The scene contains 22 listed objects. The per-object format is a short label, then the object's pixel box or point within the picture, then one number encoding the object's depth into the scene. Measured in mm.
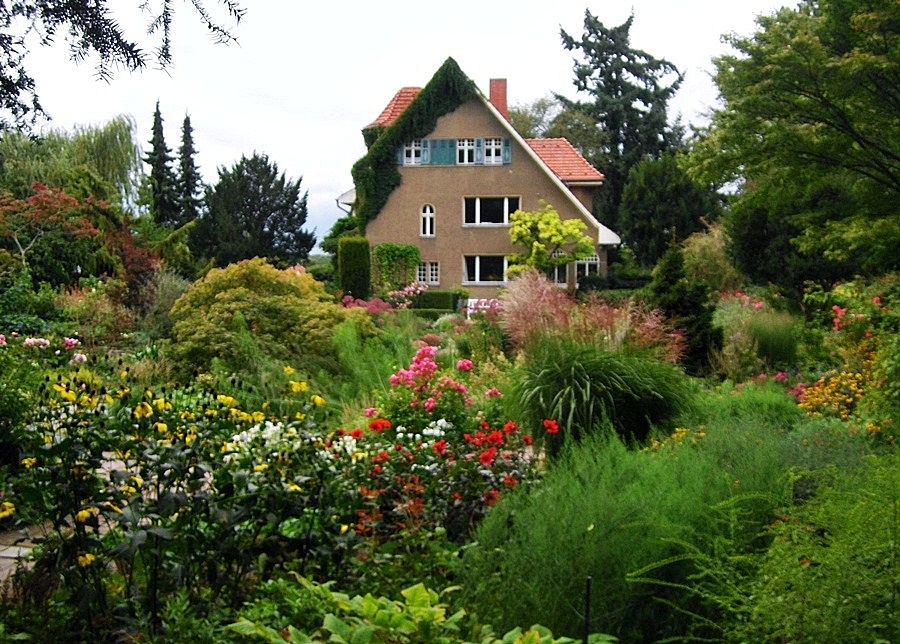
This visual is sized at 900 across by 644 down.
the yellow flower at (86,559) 3438
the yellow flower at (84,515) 3389
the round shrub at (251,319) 10789
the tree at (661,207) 33875
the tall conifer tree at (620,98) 43500
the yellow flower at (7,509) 3680
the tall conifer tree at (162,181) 40062
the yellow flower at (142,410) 3954
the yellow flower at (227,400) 4859
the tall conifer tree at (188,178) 41406
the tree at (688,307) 11633
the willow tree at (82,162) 28219
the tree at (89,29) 3684
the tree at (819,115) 13695
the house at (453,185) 30781
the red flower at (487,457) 4547
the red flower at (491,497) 4367
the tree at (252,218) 38250
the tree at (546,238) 29031
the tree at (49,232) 21156
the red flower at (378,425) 4620
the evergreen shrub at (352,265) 27125
